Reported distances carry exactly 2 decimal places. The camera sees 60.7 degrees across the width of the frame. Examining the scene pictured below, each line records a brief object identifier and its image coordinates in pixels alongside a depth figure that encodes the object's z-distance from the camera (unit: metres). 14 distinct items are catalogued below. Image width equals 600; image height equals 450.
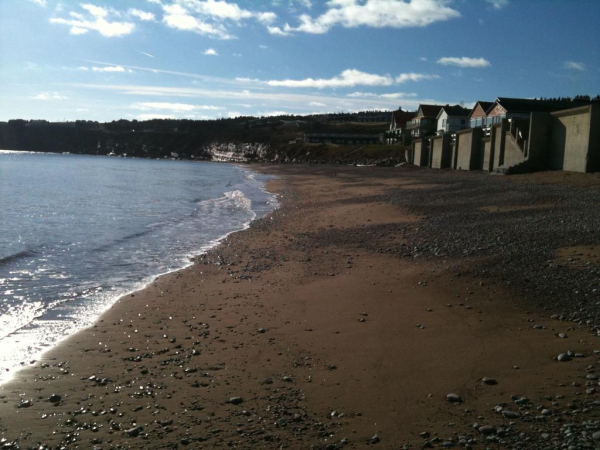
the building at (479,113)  59.01
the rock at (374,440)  4.66
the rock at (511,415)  4.82
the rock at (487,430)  4.59
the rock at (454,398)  5.30
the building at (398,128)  87.07
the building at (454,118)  72.56
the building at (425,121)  80.07
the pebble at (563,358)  5.92
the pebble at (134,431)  4.96
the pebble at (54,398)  5.71
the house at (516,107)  52.16
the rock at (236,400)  5.56
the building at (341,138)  113.56
